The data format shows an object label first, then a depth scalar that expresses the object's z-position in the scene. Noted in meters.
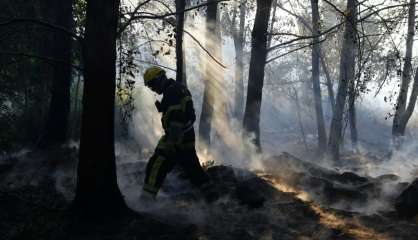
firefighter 6.55
